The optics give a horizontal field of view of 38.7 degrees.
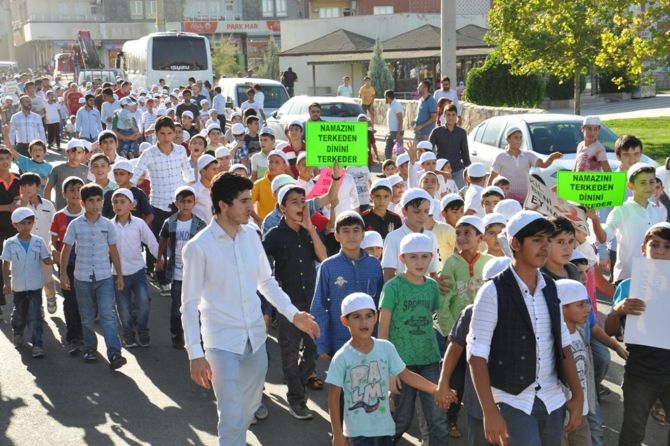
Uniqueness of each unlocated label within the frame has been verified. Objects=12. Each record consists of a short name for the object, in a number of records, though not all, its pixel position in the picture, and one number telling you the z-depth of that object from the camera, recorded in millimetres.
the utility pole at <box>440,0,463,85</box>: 21125
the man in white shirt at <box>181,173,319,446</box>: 5418
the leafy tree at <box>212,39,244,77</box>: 53844
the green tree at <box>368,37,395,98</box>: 40594
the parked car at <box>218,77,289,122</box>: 27953
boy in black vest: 4535
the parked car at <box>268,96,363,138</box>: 22344
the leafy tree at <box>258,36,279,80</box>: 54750
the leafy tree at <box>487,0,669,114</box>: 22172
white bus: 37344
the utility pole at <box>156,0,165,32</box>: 44000
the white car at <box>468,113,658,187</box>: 13781
